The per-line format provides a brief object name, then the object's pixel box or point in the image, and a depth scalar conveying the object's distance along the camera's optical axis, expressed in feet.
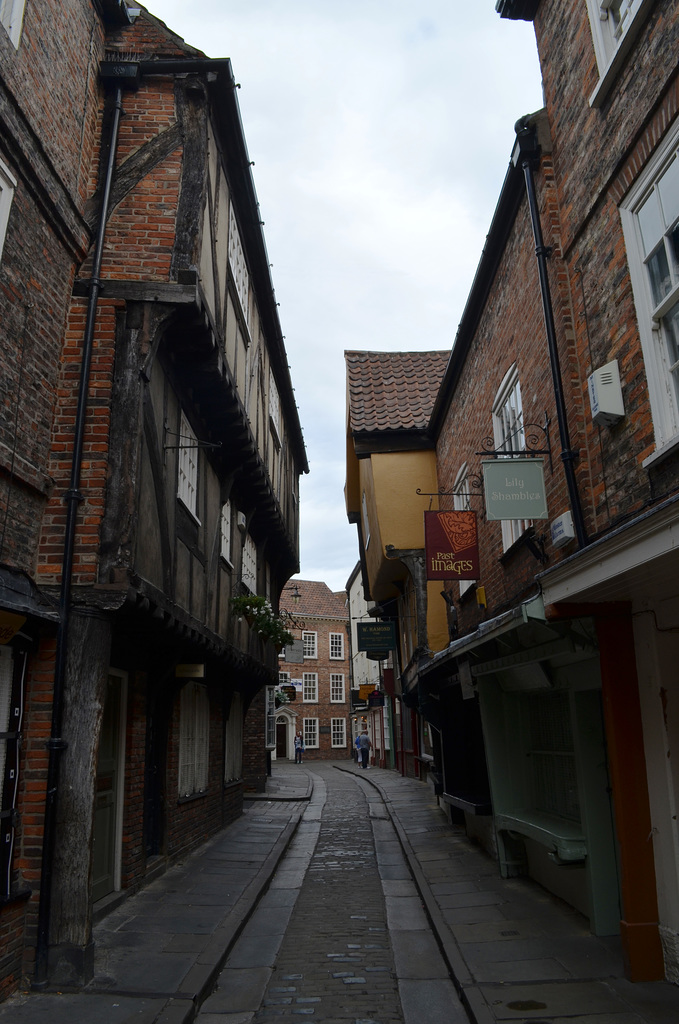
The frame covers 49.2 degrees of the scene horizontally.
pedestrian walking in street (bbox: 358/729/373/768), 101.35
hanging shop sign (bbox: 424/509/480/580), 33.01
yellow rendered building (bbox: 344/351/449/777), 48.14
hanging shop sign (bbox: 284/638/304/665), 70.22
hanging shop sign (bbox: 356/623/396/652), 66.23
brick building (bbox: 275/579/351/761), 144.77
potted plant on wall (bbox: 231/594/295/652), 36.99
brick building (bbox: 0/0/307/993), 18.07
